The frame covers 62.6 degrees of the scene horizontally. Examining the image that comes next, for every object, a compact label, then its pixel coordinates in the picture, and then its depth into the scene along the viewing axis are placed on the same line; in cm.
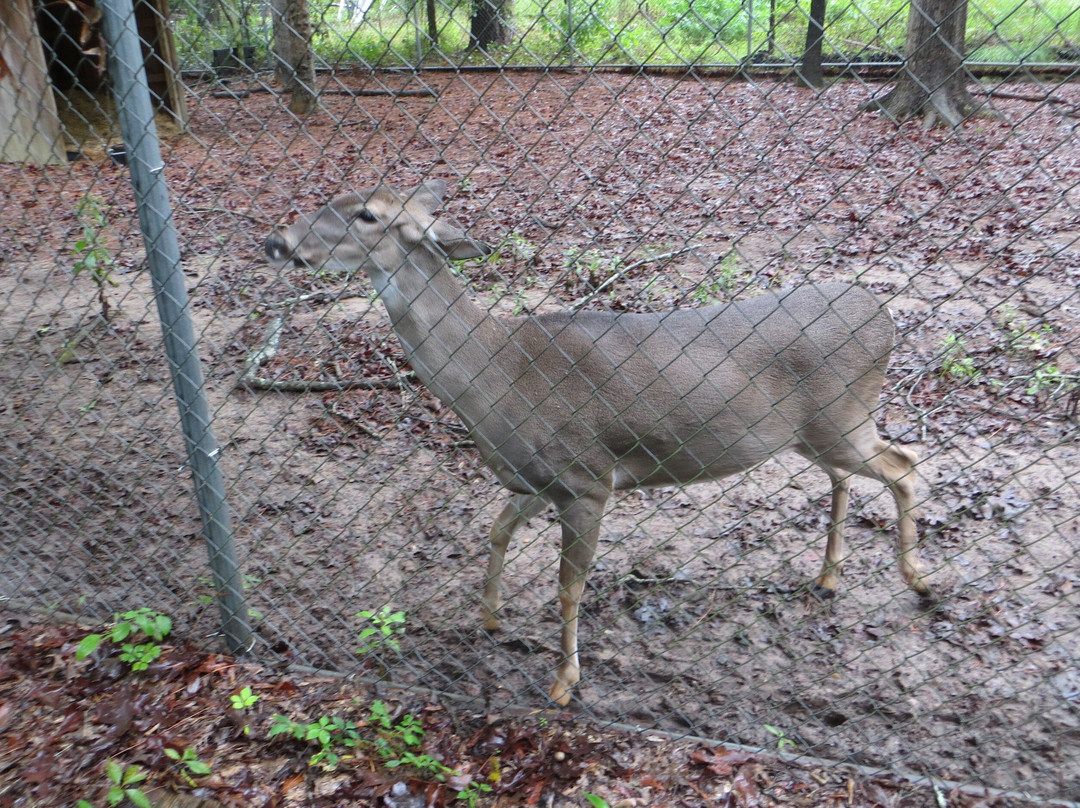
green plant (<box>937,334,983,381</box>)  541
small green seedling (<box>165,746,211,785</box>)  294
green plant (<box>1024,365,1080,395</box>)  529
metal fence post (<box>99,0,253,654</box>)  286
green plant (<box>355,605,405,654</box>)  341
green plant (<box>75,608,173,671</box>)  335
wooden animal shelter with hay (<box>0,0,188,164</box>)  930
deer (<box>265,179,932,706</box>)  364
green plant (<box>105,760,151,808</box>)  282
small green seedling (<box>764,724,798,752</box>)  315
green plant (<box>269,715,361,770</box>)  300
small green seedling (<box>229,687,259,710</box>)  316
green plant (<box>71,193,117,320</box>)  545
